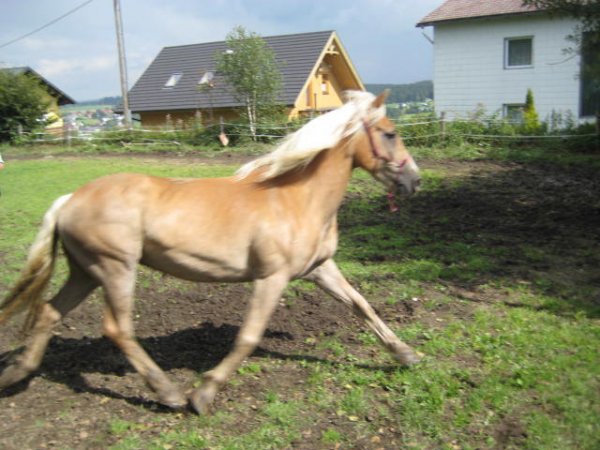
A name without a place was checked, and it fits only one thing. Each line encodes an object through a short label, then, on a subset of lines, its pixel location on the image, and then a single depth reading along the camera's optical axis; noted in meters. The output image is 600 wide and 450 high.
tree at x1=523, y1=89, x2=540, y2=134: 17.08
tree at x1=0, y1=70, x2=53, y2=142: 25.38
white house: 22.06
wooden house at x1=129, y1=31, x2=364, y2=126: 28.87
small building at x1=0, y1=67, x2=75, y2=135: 25.97
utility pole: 26.39
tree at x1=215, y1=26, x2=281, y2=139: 21.88
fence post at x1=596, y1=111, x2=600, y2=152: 15.16
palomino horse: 3.81
